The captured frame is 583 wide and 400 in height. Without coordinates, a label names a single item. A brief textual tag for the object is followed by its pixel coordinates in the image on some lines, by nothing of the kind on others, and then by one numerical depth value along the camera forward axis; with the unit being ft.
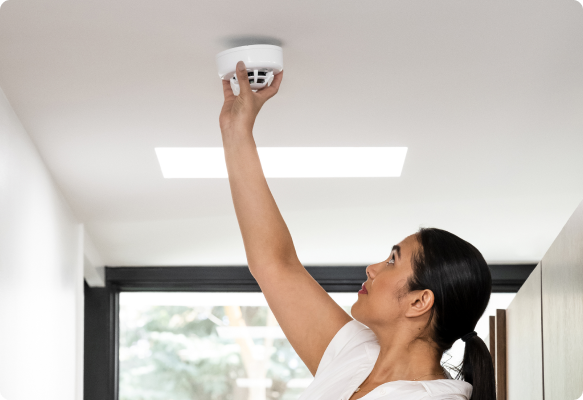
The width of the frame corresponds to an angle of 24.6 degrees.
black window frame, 13.35
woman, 7.20
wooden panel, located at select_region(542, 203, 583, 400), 6.76
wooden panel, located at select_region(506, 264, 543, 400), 8.21
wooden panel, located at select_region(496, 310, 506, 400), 10.19
